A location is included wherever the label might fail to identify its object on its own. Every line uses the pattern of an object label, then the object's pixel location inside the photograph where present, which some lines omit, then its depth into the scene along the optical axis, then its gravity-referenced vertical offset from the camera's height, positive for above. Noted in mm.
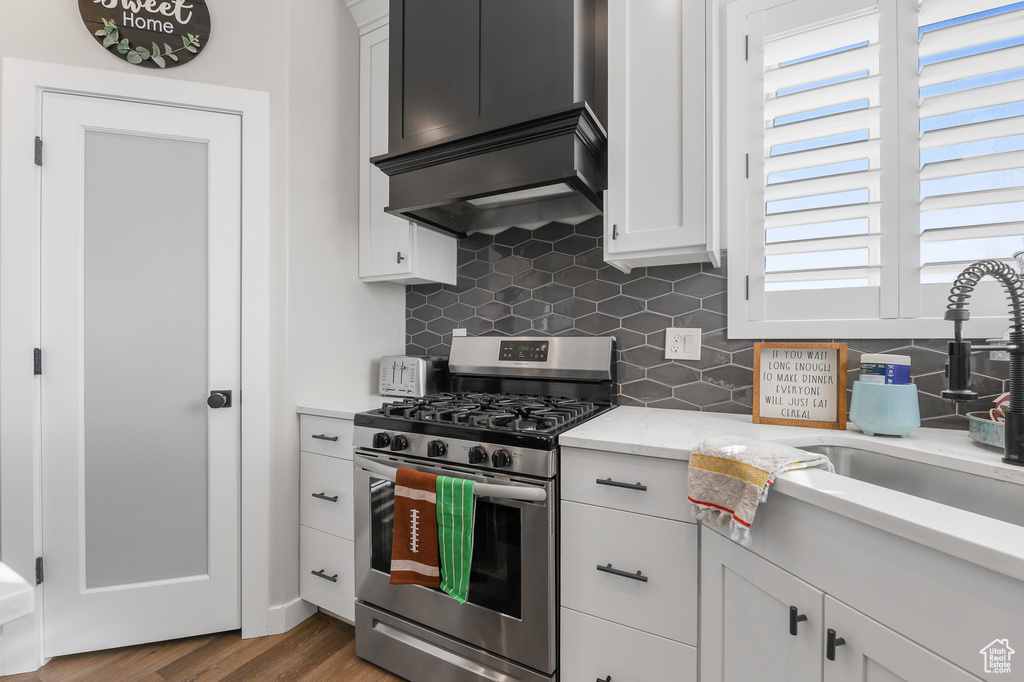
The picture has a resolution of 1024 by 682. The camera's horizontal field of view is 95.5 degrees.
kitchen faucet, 1072 -25
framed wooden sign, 1468 -142
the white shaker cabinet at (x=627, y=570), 1243 -642
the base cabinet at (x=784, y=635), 772 -582
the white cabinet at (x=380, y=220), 2186 +586
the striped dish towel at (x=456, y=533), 1438 -600
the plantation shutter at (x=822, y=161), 1507 +610
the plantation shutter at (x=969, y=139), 1323 +595
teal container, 1300 -195
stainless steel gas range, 1396 -608
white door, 1746 -112
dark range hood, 1624 +889
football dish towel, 1500 -619
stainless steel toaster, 2211 -166
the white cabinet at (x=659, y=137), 1562 +717
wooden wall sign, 1774 +1229
